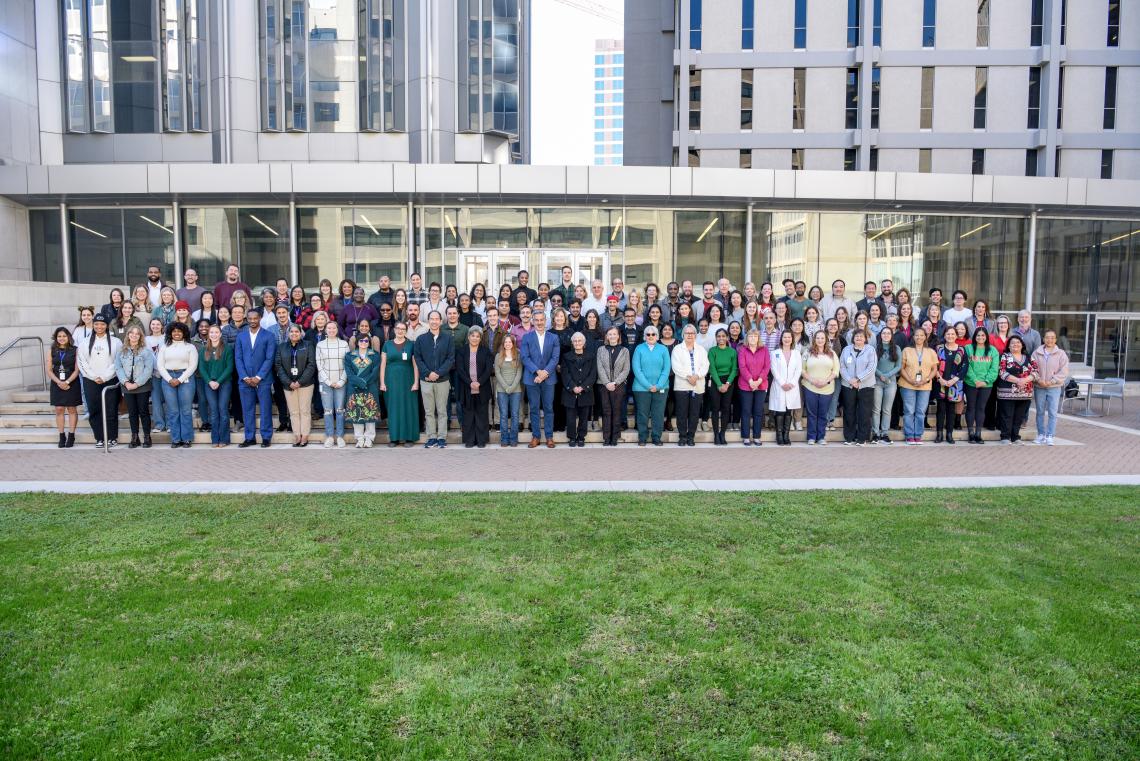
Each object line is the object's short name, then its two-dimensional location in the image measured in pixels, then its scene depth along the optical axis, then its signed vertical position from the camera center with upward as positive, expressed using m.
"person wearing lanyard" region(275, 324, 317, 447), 11.54 -0.59
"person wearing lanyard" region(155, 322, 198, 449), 11.38 -0.71
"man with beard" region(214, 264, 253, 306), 13.37 +0.78
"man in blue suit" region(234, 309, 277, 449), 11.51 -0.45
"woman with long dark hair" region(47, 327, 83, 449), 11.53 -0.69
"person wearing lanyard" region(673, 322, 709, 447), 11.74 -0.60
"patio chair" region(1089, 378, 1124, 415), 16.16 -1.19
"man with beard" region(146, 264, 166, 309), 13.30 +0.78
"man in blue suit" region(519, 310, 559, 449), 11.64 -0.37
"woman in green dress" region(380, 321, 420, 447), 11.54 -0.86
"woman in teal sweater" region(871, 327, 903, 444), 12.09 -0.79
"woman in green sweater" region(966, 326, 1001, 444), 12.22 -0.55
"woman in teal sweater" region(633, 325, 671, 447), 11.72 -0.57
